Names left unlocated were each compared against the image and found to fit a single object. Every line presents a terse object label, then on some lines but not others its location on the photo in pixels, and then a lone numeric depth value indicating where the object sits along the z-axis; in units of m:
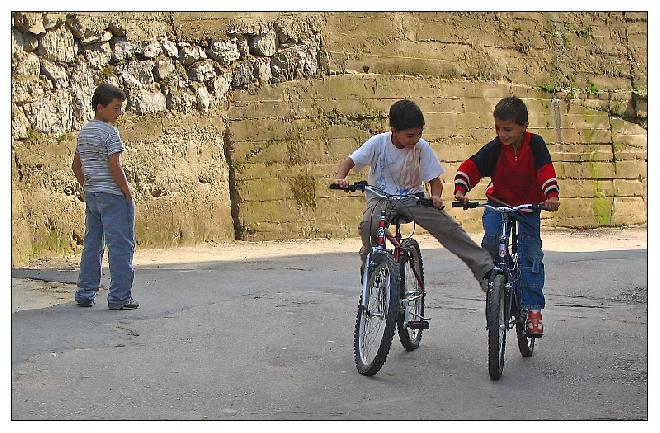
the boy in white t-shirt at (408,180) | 6.04
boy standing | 7.73
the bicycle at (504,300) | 5.50
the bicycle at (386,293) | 5.62
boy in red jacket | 5.96
